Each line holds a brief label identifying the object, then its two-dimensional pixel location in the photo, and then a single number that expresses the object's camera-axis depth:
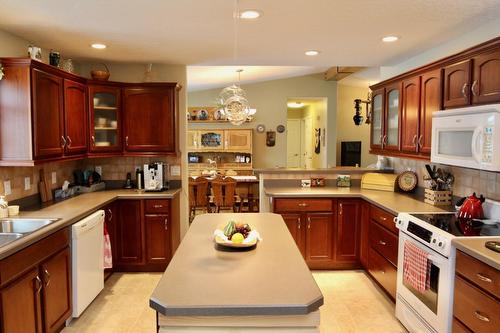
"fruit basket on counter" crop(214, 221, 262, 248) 2.11
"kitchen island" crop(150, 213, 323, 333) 1.43
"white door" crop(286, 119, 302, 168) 11.00
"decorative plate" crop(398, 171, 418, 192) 3.96
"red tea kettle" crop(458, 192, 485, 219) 2.77
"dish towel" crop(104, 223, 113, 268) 3.58
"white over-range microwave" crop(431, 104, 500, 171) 2.28
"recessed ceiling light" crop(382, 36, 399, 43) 3.22
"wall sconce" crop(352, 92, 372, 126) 6.17
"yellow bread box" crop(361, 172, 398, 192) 4.12
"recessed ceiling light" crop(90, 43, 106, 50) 3.46
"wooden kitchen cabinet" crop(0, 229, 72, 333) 2.08
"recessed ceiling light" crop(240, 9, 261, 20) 2.56
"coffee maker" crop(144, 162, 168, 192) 4.21
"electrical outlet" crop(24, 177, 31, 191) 3.27
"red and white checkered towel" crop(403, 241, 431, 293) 2.51
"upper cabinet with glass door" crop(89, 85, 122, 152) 3.95
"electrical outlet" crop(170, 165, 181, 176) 4.52
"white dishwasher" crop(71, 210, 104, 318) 2.90
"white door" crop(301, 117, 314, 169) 10.49
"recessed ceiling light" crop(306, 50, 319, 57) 3.79
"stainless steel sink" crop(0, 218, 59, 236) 2.72
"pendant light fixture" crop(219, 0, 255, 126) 2.70
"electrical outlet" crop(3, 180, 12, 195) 2.99
